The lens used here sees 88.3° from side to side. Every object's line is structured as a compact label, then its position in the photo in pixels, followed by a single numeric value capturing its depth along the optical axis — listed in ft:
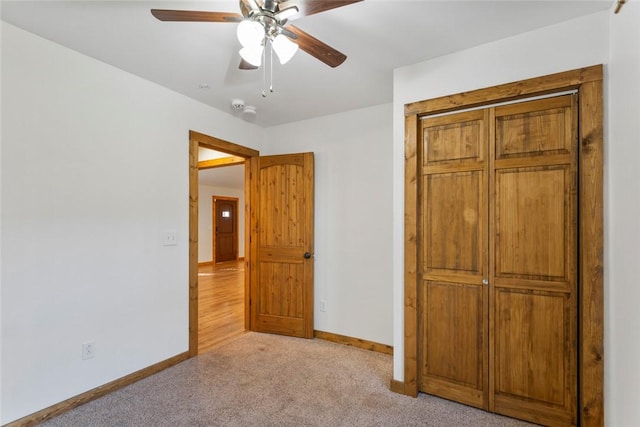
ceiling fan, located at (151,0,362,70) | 4.72
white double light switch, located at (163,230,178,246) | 9.55
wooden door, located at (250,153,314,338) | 11.98
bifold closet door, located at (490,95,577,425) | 6.61
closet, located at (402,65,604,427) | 6.30
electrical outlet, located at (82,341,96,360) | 7.74
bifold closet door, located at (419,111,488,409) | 7.45
